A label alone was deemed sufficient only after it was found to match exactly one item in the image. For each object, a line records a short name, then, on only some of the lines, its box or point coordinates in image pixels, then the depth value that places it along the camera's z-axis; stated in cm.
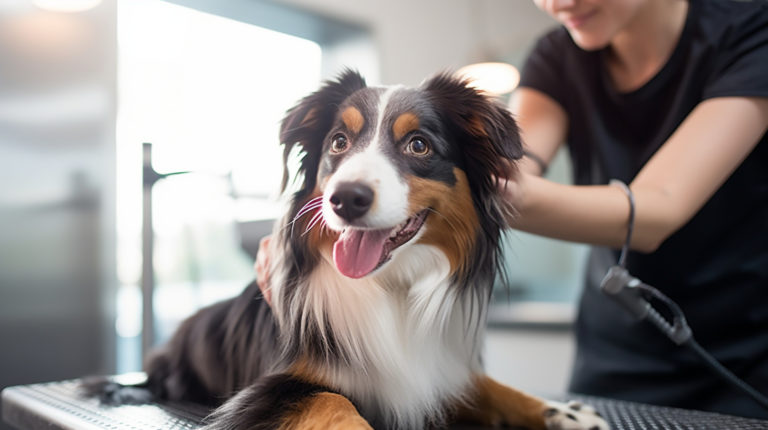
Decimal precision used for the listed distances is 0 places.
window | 278
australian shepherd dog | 95
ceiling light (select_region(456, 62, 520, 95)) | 290
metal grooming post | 169
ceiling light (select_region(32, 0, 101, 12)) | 254
